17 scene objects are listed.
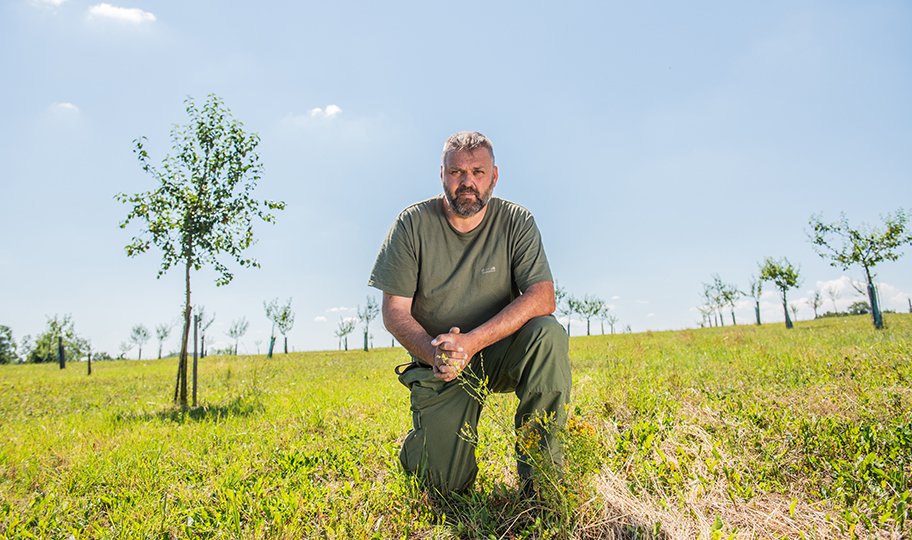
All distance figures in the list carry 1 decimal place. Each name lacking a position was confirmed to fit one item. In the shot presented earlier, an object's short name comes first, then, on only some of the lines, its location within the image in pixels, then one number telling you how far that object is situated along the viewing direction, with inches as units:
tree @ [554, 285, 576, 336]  2689.2
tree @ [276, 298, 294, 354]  2115.4
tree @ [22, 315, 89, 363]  1671.5
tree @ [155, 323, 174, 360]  2647.6
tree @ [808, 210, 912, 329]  1022.4
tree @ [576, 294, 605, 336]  2711.6
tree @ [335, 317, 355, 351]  2501.0
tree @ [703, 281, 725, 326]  2298.2
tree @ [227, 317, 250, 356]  2345.7
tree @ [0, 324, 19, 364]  2454.5
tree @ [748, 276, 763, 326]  1930.4
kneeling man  119.6
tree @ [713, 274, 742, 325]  2227.4
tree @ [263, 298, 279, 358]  2118.6
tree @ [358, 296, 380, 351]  2390.5
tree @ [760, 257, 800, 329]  1578.5
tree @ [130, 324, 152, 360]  2659.9
